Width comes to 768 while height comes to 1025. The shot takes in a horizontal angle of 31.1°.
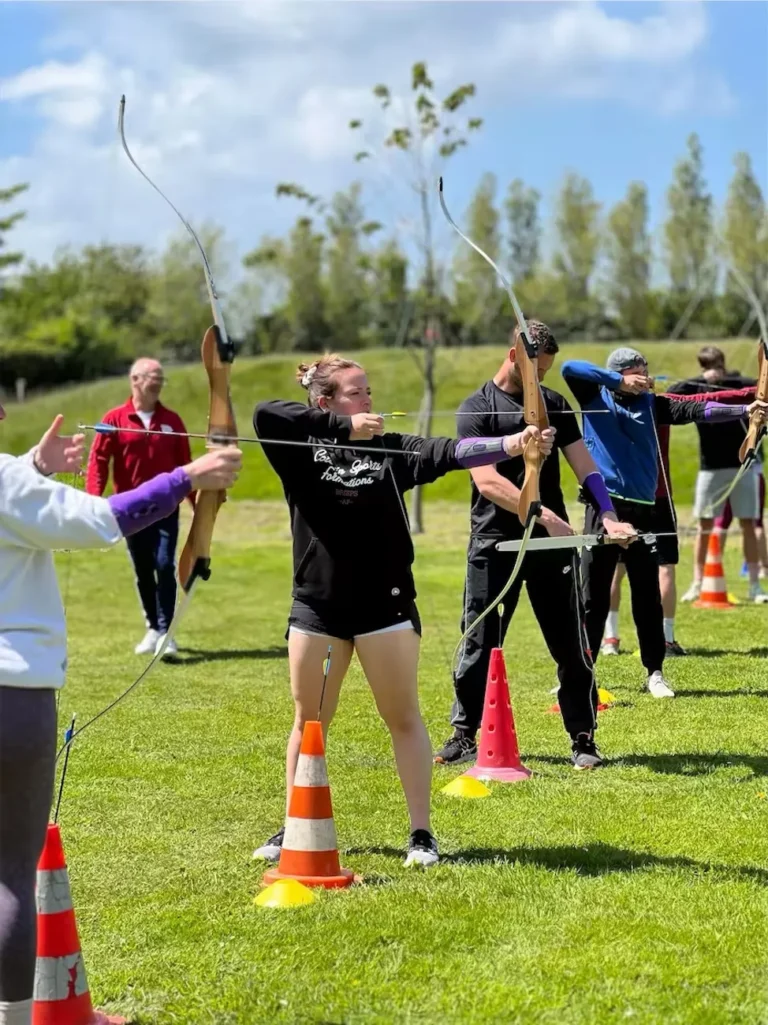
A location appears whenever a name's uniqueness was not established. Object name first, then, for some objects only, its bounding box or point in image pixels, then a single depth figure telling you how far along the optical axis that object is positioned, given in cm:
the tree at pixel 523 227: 7850
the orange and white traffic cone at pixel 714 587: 1314
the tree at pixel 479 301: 5688
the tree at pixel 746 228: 4784
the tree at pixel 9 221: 5906
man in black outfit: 688
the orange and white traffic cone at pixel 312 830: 513
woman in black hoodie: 531
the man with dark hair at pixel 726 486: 1290
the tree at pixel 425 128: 2466
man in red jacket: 1066
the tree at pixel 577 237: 7350
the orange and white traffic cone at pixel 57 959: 385
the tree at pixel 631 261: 6981
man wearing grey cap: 849
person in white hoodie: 342
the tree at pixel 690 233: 6116
